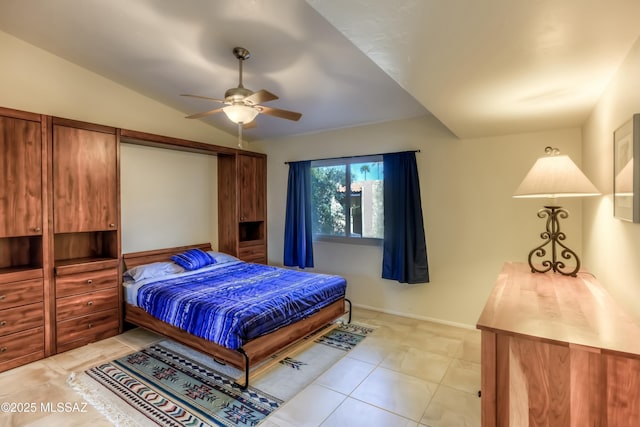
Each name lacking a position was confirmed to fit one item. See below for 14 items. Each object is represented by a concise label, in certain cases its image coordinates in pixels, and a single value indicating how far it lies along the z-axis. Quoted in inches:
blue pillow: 155.8
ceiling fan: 97.2
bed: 99.7
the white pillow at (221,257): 170.8
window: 168.7
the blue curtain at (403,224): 149.6
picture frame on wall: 52.1
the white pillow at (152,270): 138.7
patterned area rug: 83.7
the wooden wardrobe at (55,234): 107.7
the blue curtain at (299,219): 185.2
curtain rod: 151.6
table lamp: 69.9
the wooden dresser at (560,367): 39.9
